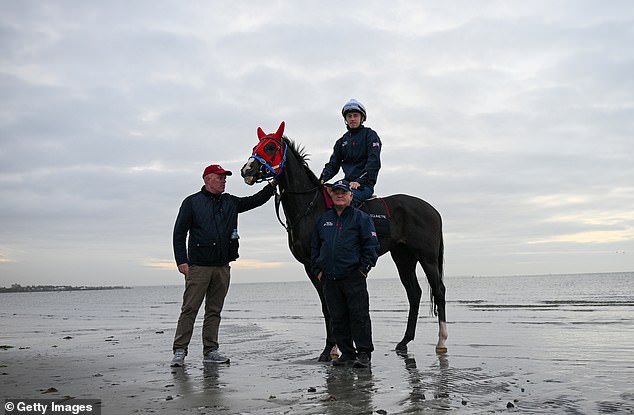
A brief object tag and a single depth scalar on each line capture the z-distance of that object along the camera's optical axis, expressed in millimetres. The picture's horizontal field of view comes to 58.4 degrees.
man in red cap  7375
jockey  7598
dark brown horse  7332
